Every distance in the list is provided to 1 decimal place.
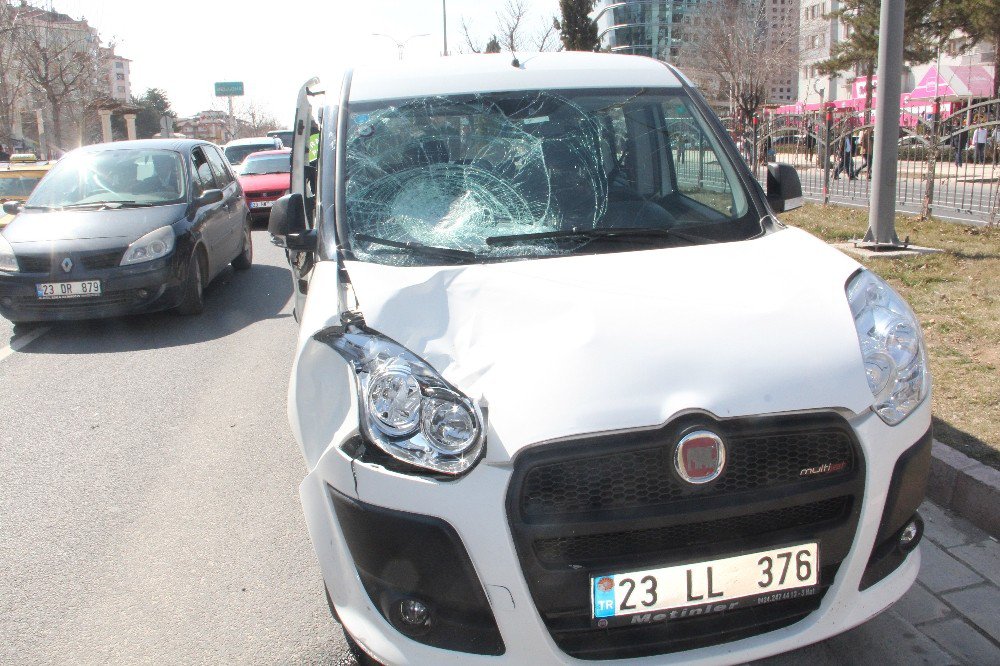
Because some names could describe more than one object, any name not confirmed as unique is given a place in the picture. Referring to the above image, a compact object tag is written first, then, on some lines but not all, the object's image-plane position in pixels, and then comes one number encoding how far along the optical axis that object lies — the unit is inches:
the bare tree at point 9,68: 1128.2
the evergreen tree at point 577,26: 2893.7
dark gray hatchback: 292.8
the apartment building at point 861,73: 1396.4
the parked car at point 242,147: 935.7
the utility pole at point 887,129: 330.0
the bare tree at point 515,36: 1680.6
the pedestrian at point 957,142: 421.7
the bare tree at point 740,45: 1366.9
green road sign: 3226.1
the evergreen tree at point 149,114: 3090.6
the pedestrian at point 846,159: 559.8
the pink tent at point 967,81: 1706.4
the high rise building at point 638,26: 3639.3
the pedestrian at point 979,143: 407.1
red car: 611.2
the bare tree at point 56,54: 1294.4
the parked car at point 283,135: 1263.9
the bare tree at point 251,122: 3518.7
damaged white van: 83.3
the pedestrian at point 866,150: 545.6
